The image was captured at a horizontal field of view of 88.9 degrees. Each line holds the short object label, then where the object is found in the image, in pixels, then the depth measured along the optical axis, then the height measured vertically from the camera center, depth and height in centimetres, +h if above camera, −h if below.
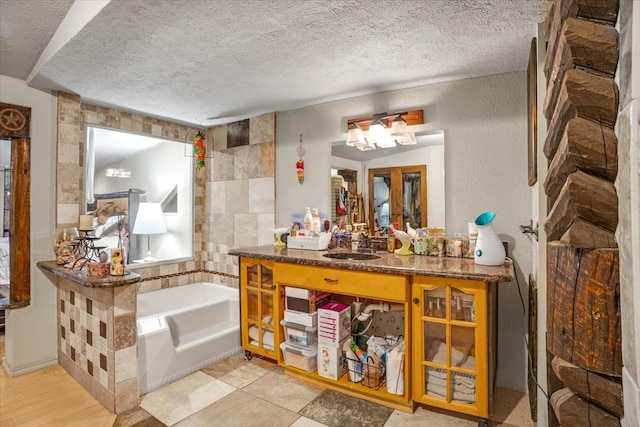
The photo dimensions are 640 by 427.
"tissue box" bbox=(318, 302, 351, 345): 208 -70
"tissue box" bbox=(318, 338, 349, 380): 207 -94
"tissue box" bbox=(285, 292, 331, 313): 219 -60
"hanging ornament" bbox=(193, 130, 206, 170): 351 +72
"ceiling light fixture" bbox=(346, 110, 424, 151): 238 +64
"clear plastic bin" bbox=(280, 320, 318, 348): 220 -82
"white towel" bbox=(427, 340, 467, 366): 172 -76
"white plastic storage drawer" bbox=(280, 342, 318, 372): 219 -97
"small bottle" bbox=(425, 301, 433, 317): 178 -53
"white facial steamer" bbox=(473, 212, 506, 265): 179 -17
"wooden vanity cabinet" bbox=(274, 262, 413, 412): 182 -45
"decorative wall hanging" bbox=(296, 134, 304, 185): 291 +44
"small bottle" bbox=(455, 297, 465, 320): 170 -51
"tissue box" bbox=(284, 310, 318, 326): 216 -69
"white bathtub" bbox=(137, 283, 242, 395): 215 -93
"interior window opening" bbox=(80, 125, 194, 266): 296 +23
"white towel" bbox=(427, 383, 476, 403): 169 -96
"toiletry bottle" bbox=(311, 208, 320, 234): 267 -8
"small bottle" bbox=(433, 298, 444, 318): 176 -52
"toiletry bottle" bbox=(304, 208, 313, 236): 269 -5
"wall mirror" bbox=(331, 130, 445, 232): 236 +26
